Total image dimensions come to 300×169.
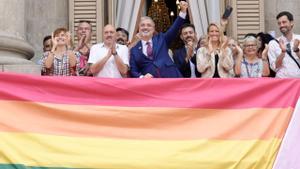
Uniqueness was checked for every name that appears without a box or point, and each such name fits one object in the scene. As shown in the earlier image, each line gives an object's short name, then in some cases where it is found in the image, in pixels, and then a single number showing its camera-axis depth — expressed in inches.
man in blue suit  571.6
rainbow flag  465.5
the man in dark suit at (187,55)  596.6
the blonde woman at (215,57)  580.7
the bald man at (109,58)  565.3
